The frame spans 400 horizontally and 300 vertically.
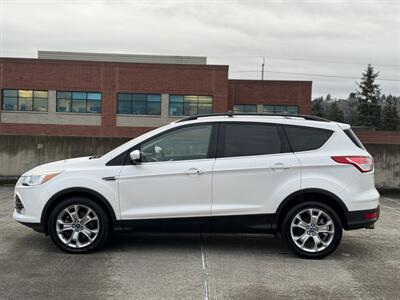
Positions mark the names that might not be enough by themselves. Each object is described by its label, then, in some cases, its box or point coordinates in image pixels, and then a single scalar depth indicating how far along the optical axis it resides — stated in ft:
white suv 20.98
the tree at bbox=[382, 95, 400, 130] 292.81
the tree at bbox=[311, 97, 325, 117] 325.13
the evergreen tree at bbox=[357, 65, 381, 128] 298.56
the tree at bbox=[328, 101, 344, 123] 321.01
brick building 158.20
